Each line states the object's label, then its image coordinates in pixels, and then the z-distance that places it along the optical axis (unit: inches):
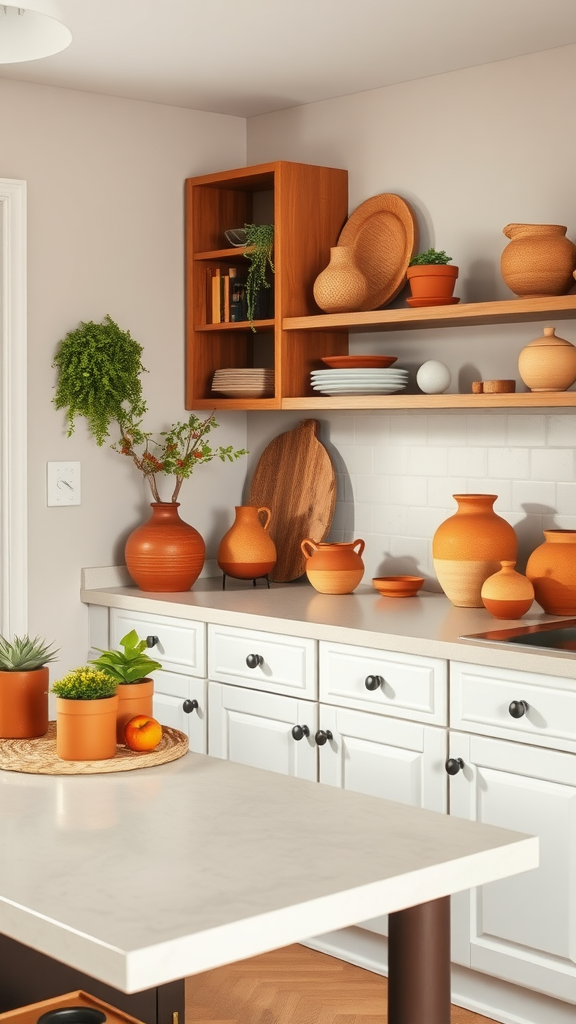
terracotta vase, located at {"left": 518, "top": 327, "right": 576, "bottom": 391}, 135.0
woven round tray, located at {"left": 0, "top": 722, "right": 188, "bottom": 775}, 77.7
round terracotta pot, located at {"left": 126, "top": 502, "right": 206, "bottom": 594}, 162.9
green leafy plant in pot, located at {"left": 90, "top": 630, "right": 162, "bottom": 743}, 83.0
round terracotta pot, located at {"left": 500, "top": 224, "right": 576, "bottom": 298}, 135.2
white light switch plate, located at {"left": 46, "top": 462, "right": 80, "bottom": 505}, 163.5
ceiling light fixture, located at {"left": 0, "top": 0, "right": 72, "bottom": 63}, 71.8
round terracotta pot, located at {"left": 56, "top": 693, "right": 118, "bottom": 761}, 78.9
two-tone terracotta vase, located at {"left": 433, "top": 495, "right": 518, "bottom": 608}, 143.5
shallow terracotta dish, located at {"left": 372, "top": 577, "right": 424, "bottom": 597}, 154.1
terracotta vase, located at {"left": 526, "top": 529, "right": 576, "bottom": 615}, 136.3
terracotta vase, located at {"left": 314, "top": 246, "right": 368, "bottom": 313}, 156.3
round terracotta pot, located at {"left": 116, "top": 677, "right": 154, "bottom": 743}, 82.8
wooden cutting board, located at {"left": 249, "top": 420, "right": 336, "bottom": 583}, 170.2
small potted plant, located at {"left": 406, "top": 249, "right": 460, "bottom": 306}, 147.3
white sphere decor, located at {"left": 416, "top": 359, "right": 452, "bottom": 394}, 150.9
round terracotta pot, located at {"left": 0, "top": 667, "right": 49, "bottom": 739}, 84.1
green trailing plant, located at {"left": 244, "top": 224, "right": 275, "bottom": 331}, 165.2
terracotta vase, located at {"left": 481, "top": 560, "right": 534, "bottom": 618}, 133.8
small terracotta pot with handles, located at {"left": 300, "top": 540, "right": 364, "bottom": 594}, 156.8
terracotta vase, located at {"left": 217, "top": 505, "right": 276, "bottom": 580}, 167.3
